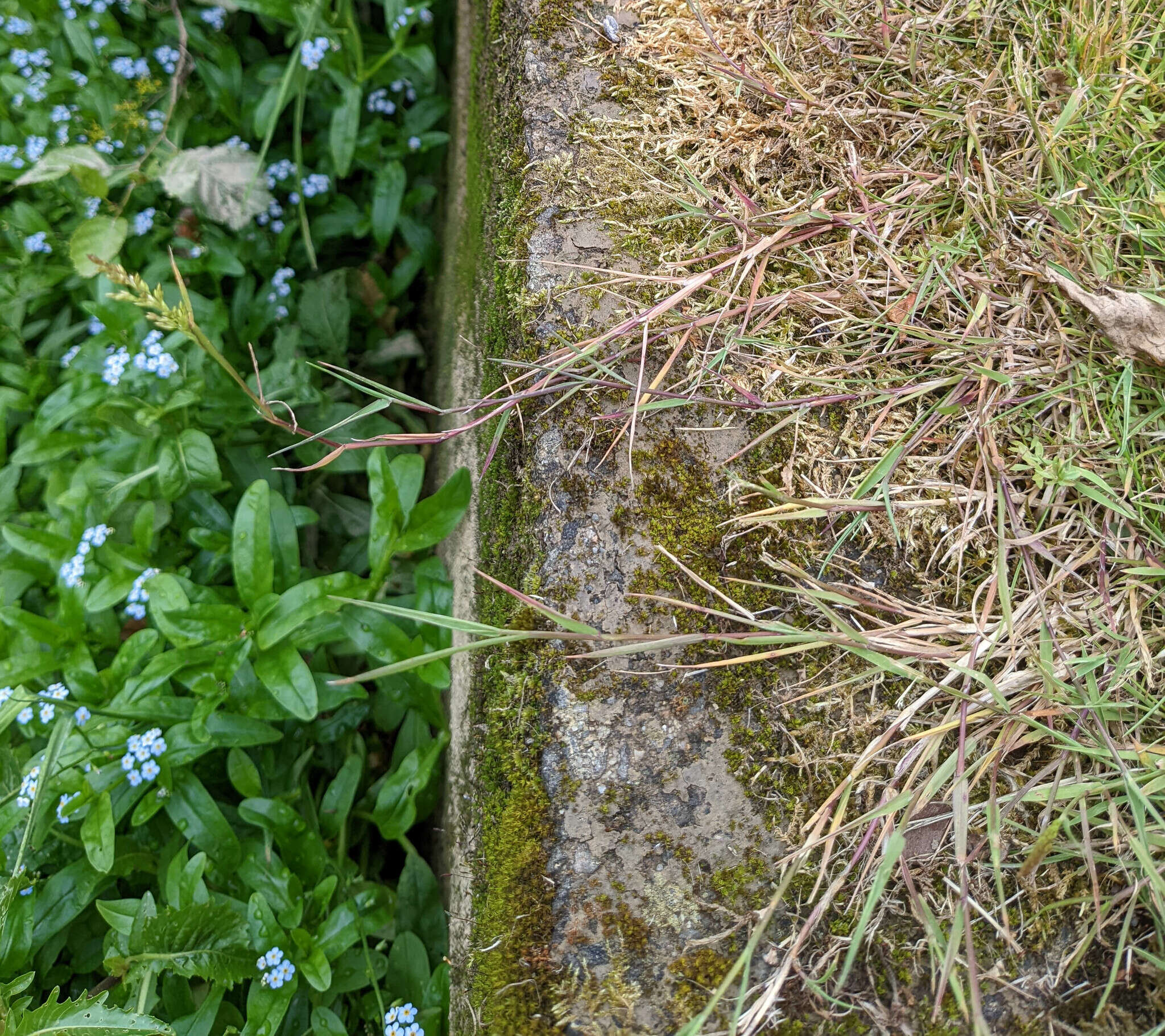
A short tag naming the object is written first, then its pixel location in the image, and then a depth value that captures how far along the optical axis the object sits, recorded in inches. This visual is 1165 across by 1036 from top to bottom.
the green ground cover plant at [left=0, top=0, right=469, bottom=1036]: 24.3
